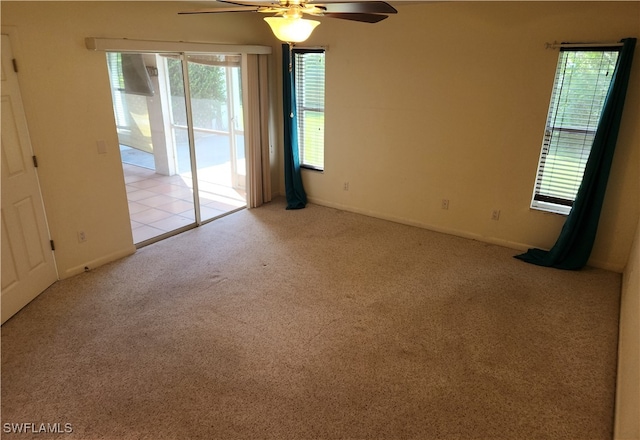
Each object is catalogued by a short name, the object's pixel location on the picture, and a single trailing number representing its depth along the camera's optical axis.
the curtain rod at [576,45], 3.46
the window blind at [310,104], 5.18
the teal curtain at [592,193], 3.45
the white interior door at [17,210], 3.03
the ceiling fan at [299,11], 2.00
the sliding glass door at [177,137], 4.80
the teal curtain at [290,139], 5.20
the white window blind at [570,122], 3.67
